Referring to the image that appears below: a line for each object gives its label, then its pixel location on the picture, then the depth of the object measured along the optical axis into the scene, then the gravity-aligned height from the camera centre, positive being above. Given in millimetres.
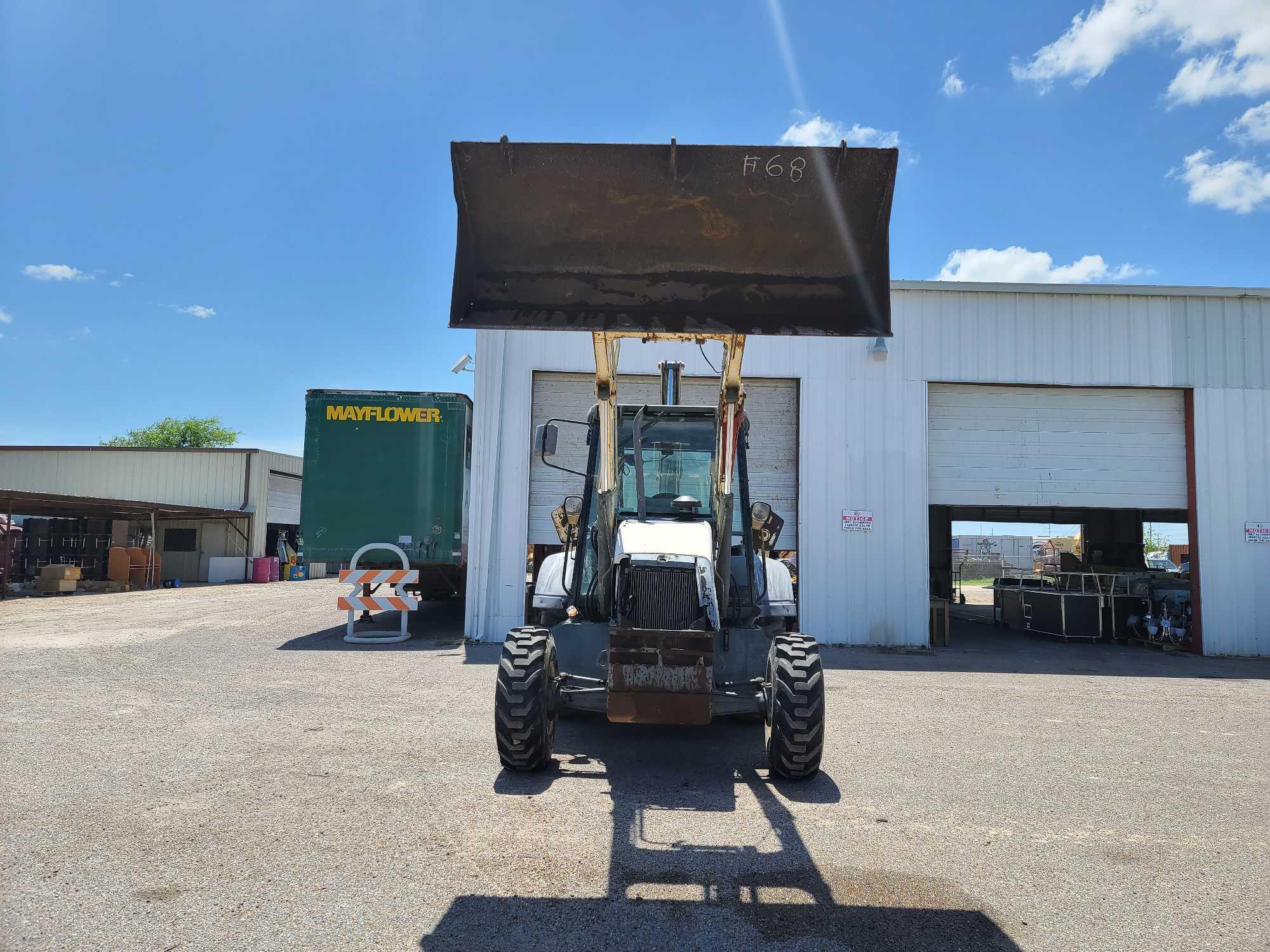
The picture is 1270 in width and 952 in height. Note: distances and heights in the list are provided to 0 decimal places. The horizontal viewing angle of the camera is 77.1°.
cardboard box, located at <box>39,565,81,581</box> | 22375 -1189
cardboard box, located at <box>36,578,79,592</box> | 22312 -1516
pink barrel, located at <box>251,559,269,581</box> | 30047 -1311
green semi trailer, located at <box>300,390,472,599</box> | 13477 +1015
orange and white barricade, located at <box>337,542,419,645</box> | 12625 -943
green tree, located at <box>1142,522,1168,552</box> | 50188 +906
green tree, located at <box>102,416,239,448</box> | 67500 +8410
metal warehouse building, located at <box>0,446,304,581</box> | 30156 +1836
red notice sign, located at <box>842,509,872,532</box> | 13422 +463
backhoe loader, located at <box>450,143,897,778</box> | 4340 +1225
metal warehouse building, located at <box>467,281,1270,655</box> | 13344 +2104
